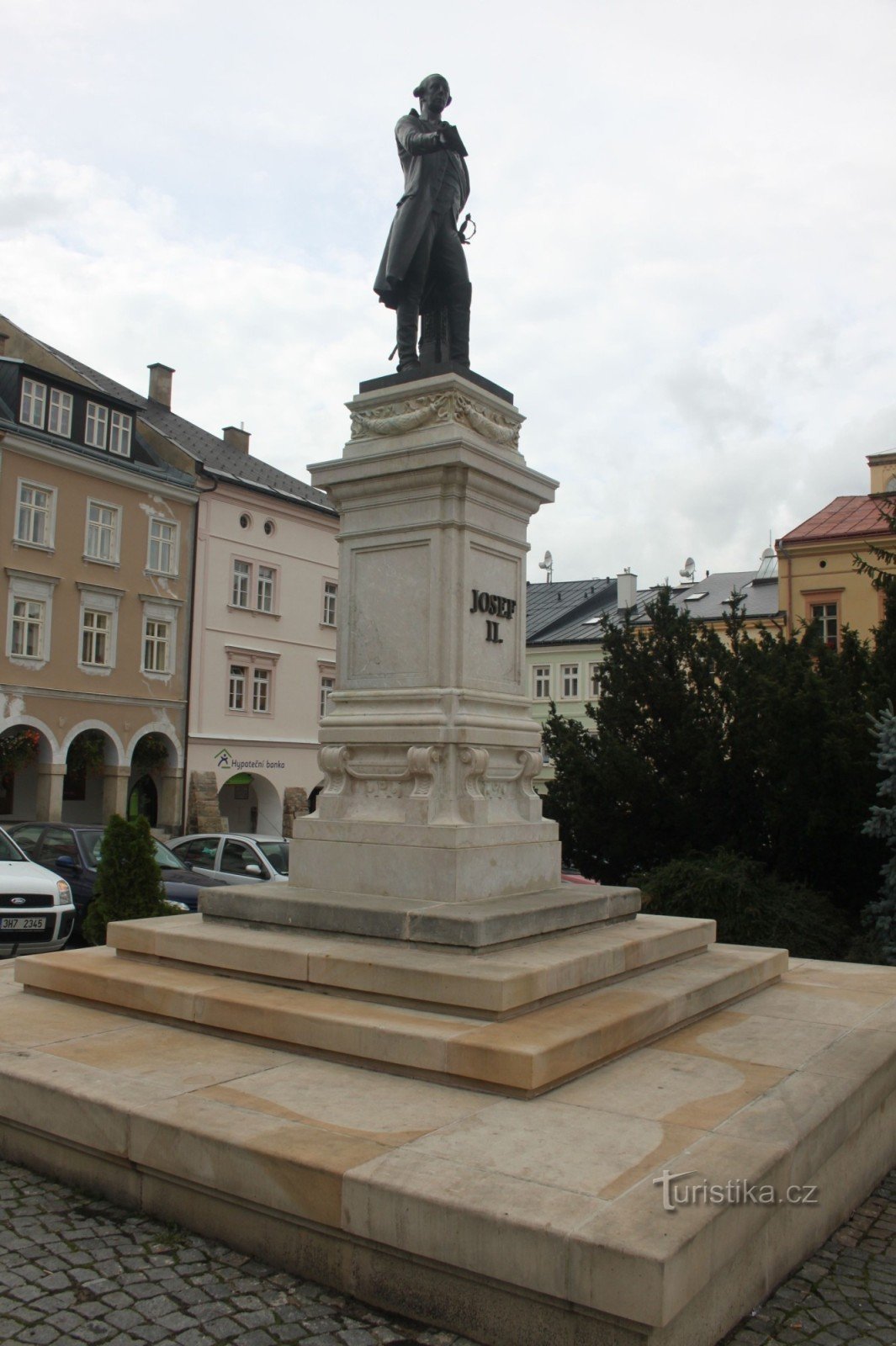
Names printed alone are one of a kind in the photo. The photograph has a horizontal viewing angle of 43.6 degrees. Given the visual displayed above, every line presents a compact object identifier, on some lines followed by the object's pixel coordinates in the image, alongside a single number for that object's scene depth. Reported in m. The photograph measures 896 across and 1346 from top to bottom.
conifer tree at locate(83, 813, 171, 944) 9.32
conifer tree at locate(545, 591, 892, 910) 9.45
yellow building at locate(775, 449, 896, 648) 35.94
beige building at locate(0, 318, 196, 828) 27.67
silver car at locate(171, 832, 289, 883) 13.76
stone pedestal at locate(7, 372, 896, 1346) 3.45
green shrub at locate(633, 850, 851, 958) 9.00
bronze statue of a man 7.79
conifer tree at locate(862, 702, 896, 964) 8.55
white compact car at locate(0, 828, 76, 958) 10.09
